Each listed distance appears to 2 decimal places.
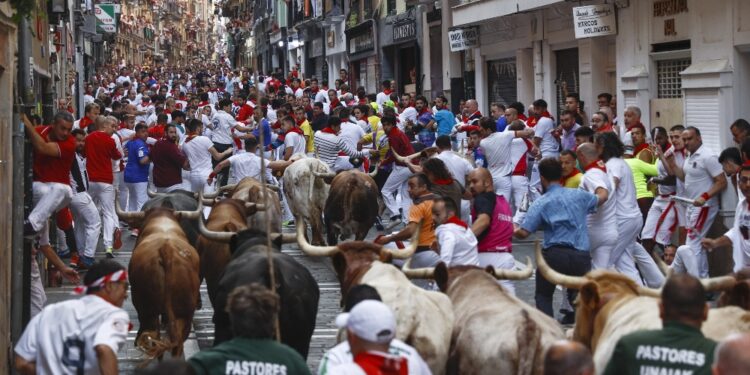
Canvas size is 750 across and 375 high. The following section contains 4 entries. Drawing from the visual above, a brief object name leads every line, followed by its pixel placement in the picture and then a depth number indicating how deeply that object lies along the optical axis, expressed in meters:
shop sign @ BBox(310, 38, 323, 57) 61.56
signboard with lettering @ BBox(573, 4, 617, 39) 24.97
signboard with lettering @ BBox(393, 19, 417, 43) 41.31
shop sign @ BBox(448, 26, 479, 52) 35.28
